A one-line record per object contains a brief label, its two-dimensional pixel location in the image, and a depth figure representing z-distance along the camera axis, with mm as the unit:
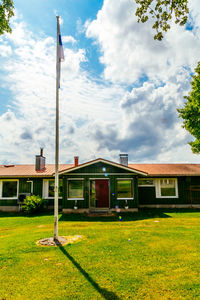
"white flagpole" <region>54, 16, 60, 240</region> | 8181
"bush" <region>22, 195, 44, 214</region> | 16278
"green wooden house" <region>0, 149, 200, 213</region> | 15781
